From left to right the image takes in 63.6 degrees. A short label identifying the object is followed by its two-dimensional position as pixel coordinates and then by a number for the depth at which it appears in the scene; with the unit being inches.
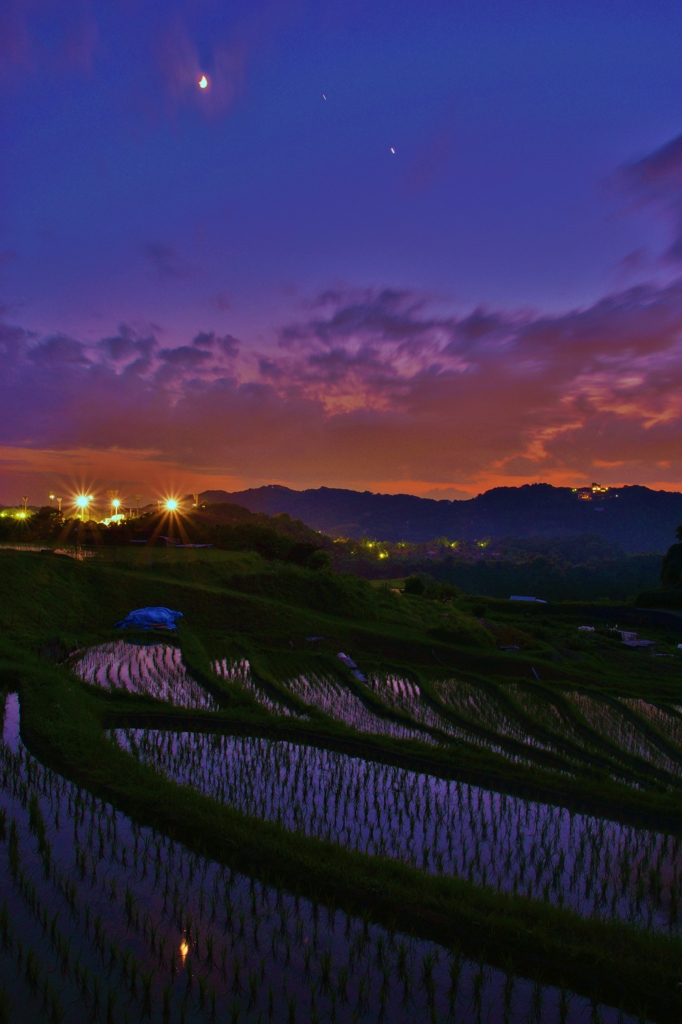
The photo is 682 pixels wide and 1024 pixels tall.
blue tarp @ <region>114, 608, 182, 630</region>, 971.9
